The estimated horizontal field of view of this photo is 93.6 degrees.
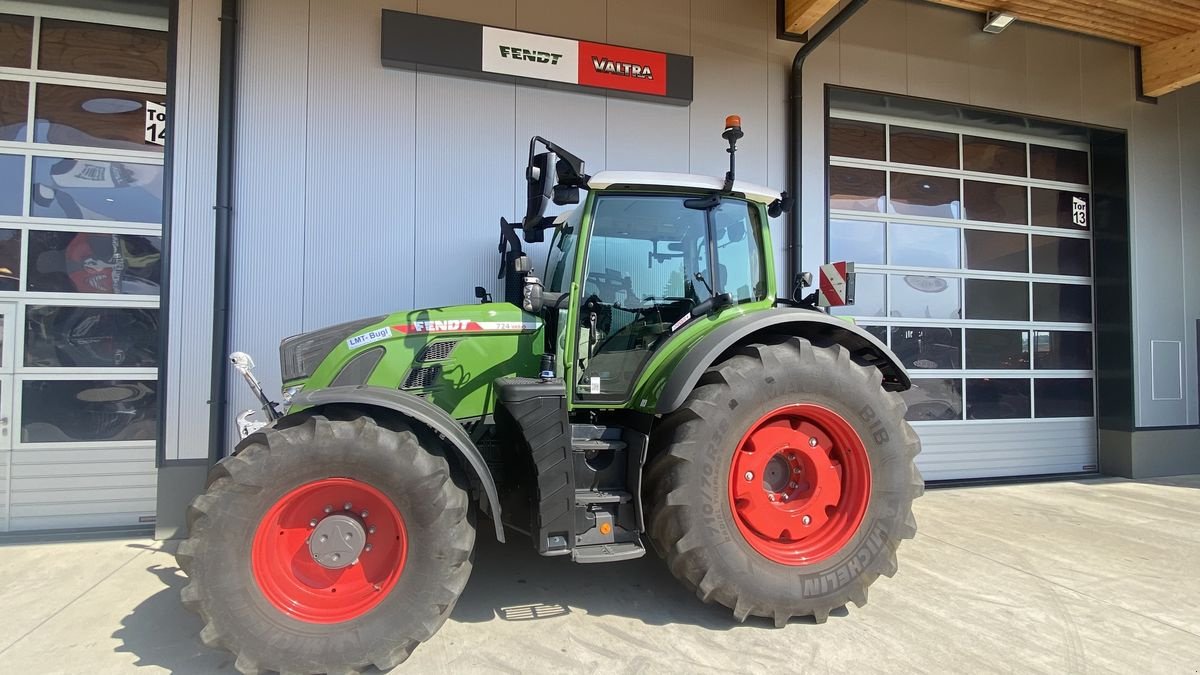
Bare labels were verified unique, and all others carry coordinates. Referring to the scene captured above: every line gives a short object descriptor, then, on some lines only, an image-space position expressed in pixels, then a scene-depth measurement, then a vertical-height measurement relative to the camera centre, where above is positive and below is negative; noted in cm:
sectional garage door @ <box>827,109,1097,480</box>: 637 +96
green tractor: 246 -45
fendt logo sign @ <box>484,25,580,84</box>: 497 +270
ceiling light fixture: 577 +350
